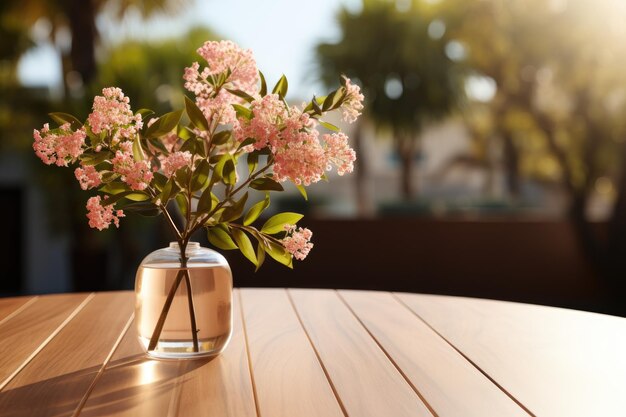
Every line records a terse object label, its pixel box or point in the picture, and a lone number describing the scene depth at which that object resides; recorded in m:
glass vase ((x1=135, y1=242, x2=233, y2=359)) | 1.49
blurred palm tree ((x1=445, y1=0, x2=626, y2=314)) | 8.20
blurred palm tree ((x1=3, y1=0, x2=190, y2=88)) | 10.31
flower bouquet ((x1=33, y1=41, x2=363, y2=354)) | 1.42
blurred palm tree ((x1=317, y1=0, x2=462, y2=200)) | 14.30
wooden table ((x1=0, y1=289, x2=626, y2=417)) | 1.25
